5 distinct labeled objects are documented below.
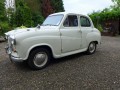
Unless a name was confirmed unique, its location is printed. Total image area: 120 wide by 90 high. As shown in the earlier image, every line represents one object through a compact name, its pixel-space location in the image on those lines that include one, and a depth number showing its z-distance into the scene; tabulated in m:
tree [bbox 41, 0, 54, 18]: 11.50
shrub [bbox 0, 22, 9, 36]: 6.48
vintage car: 2.56
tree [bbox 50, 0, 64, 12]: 12.25
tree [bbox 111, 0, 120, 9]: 18.73
